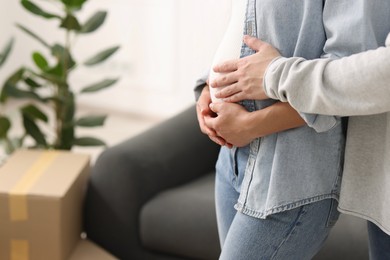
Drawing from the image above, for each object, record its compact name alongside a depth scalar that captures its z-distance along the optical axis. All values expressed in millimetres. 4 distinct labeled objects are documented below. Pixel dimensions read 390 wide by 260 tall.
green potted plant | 3380
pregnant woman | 2041
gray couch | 3081
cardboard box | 3011
